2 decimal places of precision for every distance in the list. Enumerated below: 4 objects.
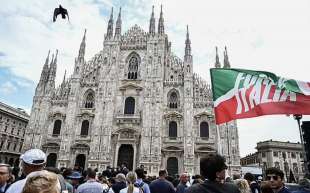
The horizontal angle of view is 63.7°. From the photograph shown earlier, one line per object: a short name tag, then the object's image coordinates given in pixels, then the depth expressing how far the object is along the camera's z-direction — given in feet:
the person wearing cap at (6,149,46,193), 11.67
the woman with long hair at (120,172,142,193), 18.47
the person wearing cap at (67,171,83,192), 21.67
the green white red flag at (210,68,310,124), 22.90
